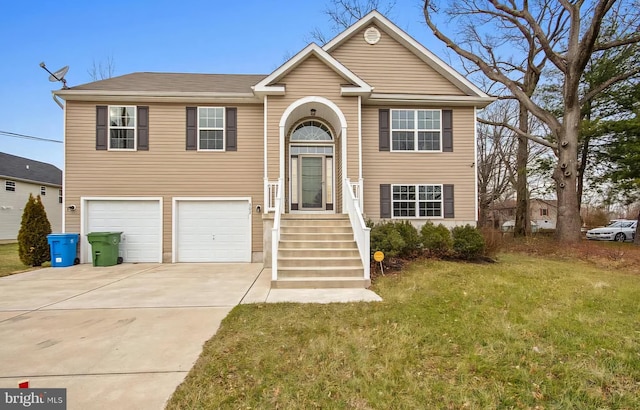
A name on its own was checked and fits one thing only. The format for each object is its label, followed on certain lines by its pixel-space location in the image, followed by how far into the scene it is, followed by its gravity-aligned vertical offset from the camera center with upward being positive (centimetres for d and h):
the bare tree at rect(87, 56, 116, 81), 1836 +853
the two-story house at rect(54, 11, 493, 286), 928 +204
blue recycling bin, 904 -108
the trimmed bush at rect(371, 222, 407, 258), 741 -78
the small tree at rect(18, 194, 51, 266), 927 -74
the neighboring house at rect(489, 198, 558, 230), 2866 -65
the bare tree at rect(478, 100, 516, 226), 2448 +431
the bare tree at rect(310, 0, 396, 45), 1714 +1089
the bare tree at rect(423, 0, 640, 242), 1175 +560
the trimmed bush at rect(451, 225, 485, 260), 841 -91
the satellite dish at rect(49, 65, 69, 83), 930 +412
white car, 1756 -138
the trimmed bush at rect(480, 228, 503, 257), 901 -99
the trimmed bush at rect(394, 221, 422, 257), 823 -74
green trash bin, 887 -104
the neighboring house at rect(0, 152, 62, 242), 1950 +163
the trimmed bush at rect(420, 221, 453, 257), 856 -83
